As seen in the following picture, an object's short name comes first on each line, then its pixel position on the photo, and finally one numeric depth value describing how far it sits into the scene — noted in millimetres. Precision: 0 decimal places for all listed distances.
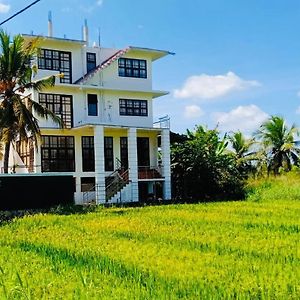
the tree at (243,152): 37125
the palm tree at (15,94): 22422
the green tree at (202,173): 28656
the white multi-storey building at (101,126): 26266
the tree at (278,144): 35781
